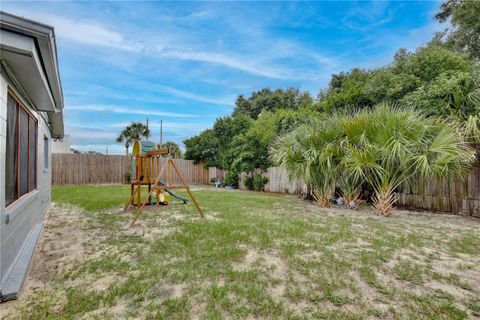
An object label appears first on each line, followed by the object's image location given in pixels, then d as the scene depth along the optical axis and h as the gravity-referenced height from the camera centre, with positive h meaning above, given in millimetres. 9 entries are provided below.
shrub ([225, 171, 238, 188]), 15930 -653
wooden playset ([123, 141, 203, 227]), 6925 +13
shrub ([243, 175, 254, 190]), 14922 -786
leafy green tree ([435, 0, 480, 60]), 13641 +7280
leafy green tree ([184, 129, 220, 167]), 17812 +1342
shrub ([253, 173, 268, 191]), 14088 -735
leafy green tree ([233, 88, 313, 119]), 24672 +6296
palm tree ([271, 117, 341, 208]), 7523 +325
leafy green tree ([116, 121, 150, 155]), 21406 +2846
